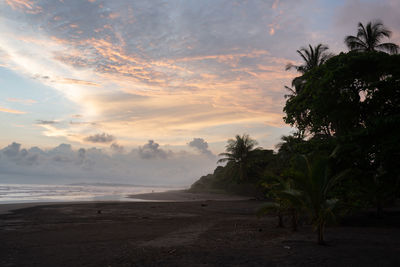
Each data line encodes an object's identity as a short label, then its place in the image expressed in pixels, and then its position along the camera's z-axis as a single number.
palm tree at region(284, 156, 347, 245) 7.95
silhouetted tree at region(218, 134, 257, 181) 38.19
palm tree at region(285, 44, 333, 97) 29.13
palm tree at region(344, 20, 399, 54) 25.61
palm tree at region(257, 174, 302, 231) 10.58
